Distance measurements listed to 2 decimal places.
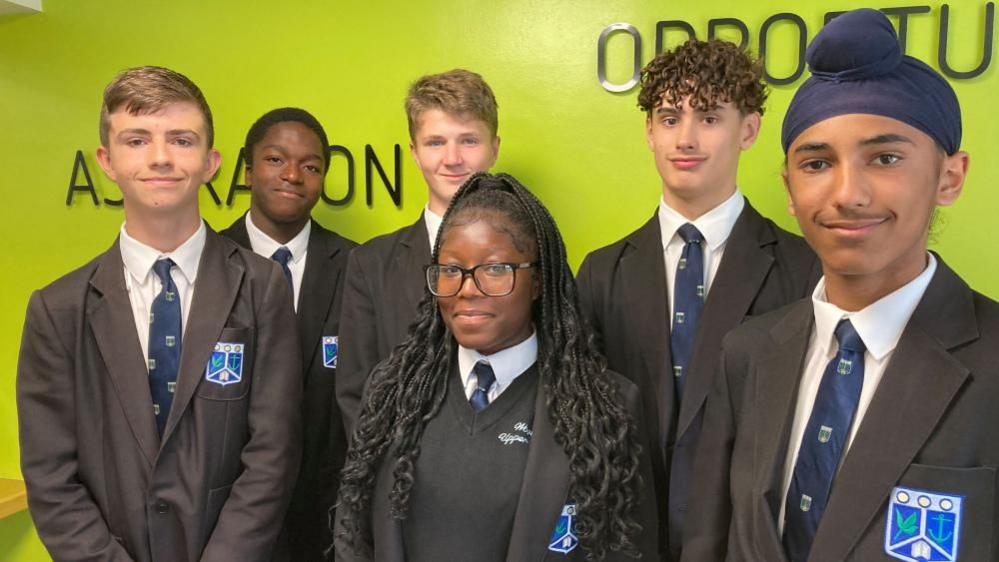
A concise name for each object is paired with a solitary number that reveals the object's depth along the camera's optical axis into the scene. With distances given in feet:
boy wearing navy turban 3.96
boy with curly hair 6.58
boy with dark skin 8.71
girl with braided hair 5.23
